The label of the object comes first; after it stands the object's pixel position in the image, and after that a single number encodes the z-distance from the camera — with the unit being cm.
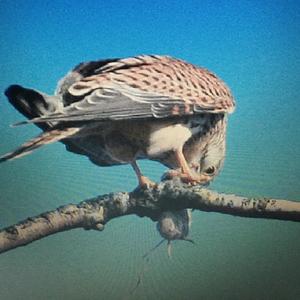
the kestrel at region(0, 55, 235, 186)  306
